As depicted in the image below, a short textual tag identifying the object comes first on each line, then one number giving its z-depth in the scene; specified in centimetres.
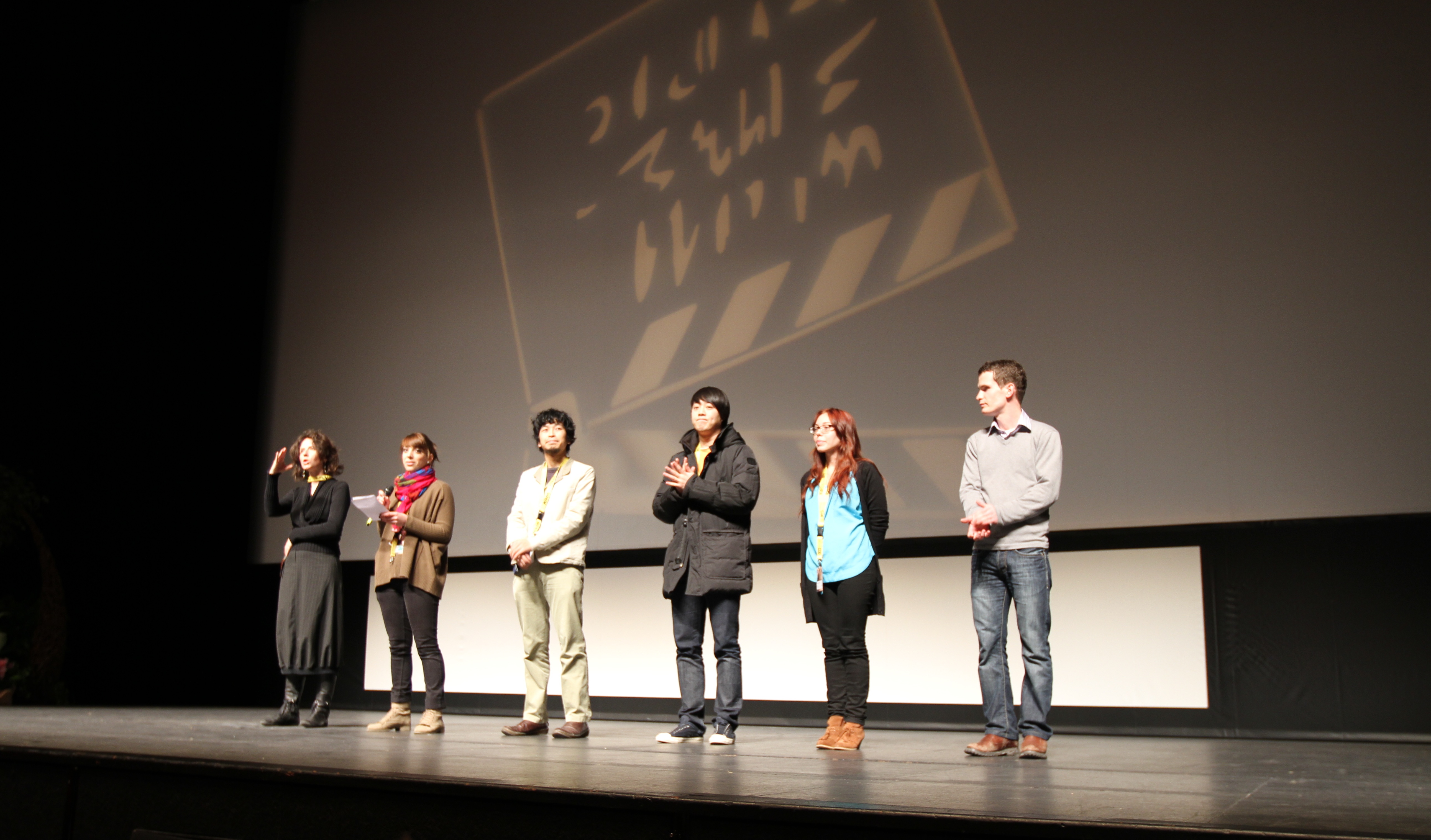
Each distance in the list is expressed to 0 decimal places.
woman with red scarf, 402
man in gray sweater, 318
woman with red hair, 339
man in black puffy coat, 352
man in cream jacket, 380
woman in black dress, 433
